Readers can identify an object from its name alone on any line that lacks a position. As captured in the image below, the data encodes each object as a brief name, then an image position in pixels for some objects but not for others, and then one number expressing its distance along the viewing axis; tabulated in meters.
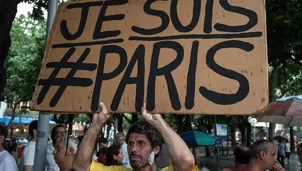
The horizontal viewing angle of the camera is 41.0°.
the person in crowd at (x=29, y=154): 4.43
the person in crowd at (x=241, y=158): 3.82
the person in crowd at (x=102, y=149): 7.78
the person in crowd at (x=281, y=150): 19.95
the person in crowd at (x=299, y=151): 4.21
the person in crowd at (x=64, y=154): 3.08
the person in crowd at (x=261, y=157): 3.39
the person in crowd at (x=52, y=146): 4.29
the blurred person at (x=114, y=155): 5.41
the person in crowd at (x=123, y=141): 6.59
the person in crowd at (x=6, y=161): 3.70
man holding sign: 2.23
